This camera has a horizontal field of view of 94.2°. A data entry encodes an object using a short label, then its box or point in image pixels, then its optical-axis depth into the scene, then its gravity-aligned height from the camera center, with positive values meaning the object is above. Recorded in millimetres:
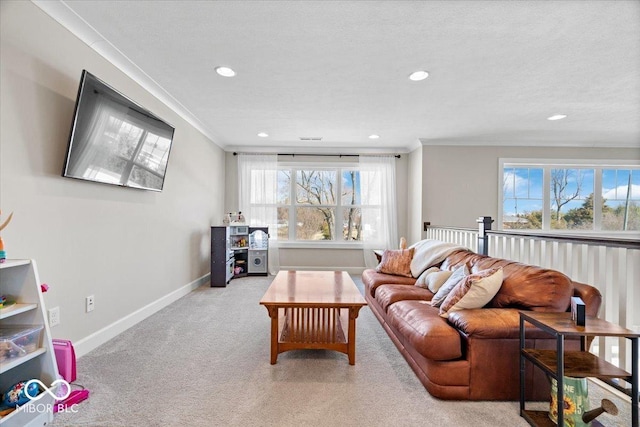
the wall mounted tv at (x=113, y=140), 2061 +588
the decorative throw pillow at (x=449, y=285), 2355 -583
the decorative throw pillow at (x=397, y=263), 3617 -627
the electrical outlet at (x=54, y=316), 2016 -724
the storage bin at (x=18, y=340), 1459 -663
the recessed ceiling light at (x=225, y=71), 2684 +1290
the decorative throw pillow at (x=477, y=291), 1996 -534
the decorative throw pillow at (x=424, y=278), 3088 -695
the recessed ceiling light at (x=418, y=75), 2725 +1284
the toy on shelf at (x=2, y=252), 1483 -207
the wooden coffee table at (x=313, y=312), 2195 -807
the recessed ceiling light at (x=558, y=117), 3859 +1269
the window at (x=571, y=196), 5230 +294
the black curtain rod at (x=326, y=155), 5746 +1111
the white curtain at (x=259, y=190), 5688 +420
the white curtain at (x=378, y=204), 5703 +157
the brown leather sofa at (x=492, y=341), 1801 -788
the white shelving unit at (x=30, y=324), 1539 -608
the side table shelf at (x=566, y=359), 1373 -761
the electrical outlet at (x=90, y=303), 2348 -729
